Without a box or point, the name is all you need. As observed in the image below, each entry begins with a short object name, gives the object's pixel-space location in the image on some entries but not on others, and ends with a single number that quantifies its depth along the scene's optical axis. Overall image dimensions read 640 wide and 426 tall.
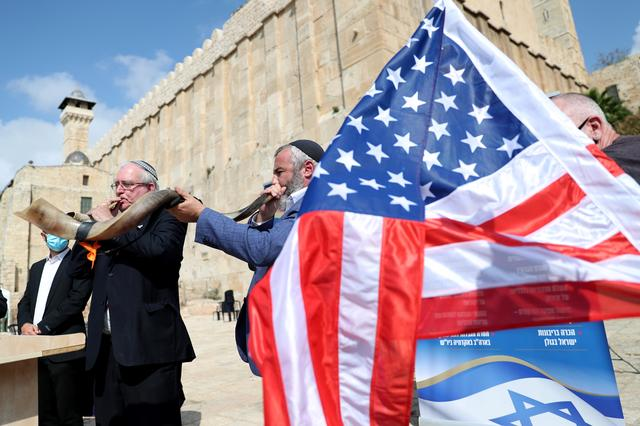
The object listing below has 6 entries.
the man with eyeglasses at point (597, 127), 1.92
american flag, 1.59
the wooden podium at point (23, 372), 2.15
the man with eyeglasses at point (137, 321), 2.43
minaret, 41.56
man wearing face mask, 3.22
